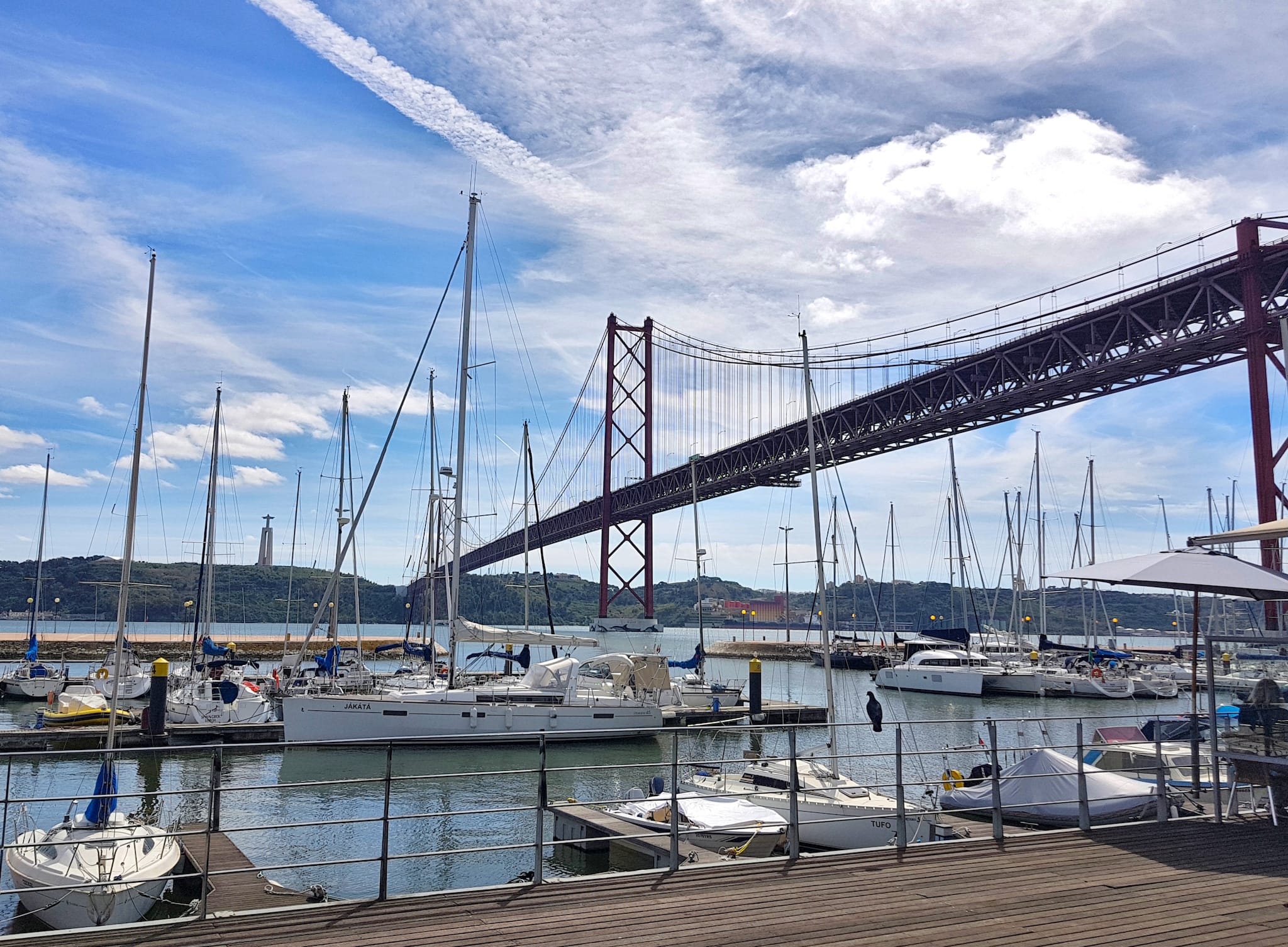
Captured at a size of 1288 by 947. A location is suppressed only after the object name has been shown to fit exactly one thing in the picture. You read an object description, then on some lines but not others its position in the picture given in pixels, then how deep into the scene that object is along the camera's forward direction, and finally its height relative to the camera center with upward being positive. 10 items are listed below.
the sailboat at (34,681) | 35.09 -3.26
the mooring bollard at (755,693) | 29.12 -2.69
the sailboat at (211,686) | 26.25 -2.66
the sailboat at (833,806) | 11.53 -2.71
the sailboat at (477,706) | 22.80 -2.61
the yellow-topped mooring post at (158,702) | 22.42 -2.51
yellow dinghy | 25.83 -3.23
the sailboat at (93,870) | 9.31 -2.69
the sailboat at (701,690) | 31.34 -2.88
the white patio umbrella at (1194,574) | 8.09 +0.29
